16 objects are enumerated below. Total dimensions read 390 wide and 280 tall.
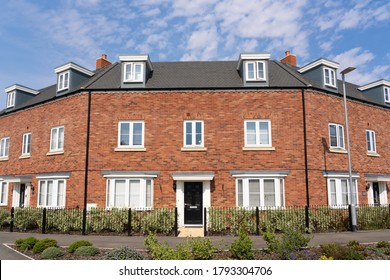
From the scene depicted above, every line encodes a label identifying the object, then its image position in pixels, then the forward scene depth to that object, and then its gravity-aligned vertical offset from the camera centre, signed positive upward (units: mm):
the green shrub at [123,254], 7957 -1607
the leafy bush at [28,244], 10273 -1697
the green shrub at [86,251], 9071 -1714
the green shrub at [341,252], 8086 -1618
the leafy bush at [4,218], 16822 -1392
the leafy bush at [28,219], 15842 -1363
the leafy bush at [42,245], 9703 -1641
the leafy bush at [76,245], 9539 -1624
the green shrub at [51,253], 8969 -1751
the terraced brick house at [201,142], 16266 +2641
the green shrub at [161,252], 7453 -1476
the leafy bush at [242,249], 8422 -1547
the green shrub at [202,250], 8234 -1556
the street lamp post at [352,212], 14789 -994
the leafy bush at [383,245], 9900 -1699
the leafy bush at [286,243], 8445 -1445
